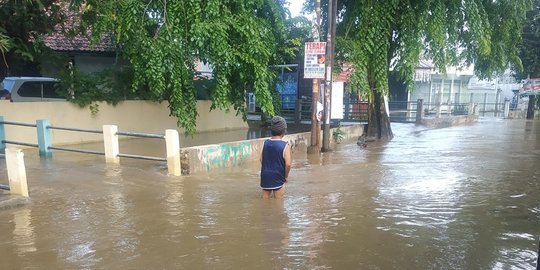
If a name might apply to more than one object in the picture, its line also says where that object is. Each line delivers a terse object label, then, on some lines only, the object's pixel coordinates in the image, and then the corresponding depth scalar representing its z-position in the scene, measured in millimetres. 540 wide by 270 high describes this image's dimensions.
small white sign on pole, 14156
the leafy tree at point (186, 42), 10539
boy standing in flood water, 6160
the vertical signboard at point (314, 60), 11383
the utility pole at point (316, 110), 11656
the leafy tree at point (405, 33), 13305
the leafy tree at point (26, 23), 11141
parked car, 14623
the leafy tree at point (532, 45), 24953
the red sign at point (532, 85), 25967
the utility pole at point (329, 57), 11961
